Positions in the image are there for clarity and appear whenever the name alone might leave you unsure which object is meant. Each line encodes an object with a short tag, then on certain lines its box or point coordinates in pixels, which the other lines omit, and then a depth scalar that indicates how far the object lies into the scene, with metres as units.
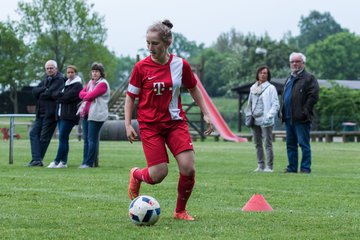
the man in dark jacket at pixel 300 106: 15.33
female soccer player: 8.12
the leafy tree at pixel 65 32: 65.81
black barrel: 37.84
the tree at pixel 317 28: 167.25
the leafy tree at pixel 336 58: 111.00
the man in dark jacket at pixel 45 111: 16.73
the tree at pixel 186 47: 171.12
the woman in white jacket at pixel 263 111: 15.80
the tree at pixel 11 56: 62.94
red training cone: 8.92
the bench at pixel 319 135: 41.12
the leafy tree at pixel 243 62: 85.62
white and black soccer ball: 7.68
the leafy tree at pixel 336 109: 45.84
